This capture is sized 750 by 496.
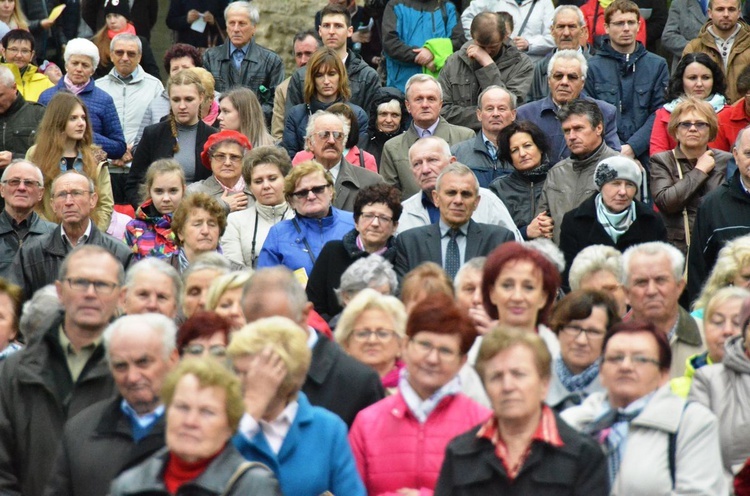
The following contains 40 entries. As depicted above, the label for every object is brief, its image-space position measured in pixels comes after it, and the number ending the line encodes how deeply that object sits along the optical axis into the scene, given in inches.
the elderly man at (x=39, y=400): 502.0
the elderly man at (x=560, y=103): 919.0
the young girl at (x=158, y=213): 780.6
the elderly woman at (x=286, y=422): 447.2
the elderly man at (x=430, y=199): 772.0
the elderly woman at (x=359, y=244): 706.8
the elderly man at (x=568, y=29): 1057.5
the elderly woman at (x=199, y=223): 742.5
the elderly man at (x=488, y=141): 888.3
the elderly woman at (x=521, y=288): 550.9
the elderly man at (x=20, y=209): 788.6
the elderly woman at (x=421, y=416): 472.7
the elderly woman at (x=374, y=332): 545.6
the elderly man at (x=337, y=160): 864.9
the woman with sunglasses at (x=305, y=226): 754.2
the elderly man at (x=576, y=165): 815.7
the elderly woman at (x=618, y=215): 755.4
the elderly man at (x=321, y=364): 501.4
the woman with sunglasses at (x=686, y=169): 831.1
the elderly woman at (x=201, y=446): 401.4
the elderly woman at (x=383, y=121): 982.4
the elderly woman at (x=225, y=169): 858.1
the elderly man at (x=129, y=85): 1062.4
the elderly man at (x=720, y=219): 754.8
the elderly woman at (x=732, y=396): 496.4
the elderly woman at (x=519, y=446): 419.8
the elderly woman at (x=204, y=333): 503.5
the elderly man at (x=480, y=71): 1021.8
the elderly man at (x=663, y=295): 585.9
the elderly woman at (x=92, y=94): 992.9
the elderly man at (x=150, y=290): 573.9
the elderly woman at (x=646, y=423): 442.9
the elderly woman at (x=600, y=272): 634.8
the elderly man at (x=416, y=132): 926.4
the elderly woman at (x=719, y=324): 527.2
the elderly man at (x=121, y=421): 454.0
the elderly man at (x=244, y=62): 1113.4
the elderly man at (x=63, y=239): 751.7
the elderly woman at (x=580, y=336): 529.7
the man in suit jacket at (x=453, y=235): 719.1
